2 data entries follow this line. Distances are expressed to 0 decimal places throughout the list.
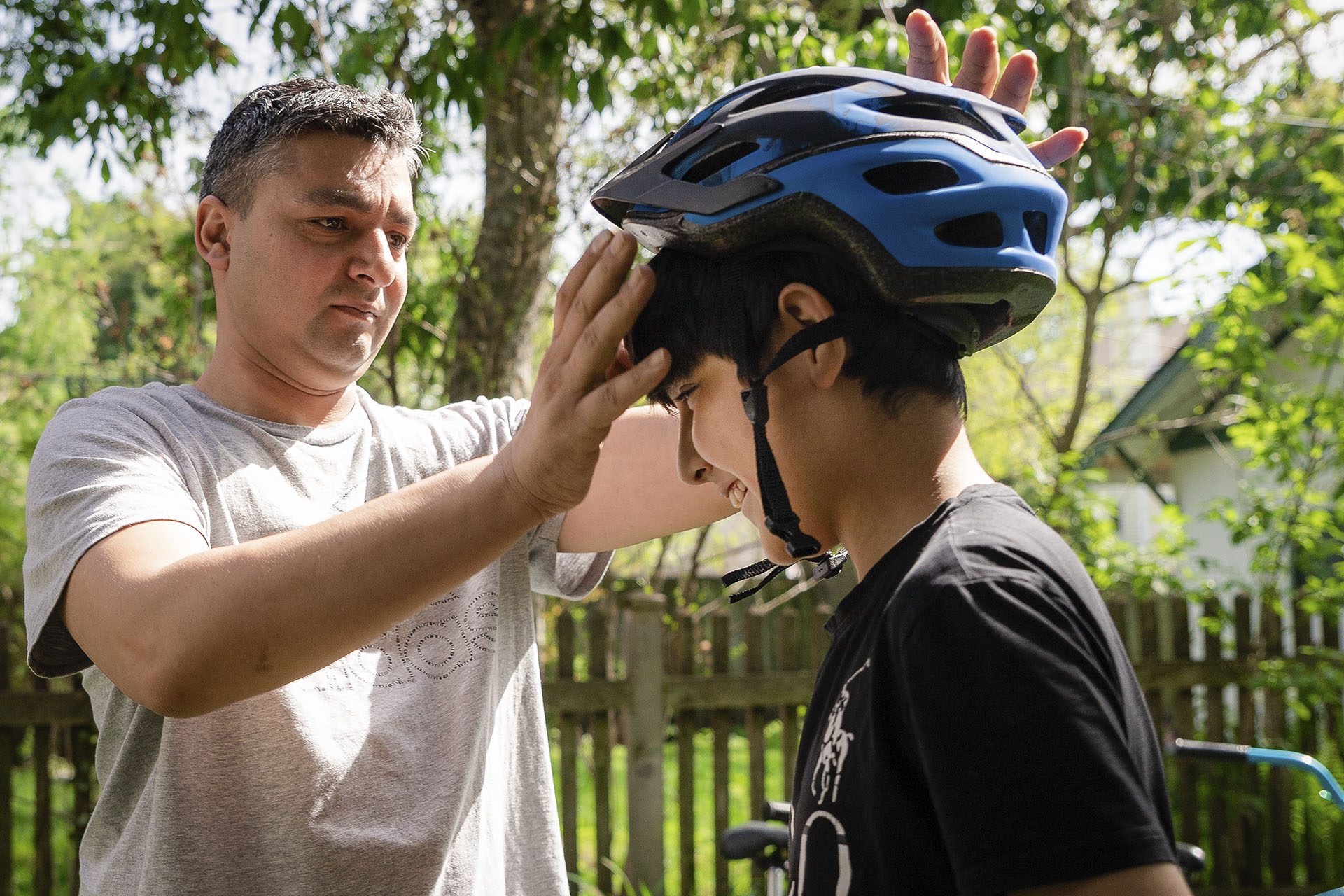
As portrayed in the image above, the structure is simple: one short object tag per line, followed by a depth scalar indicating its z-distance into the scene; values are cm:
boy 108
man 160
